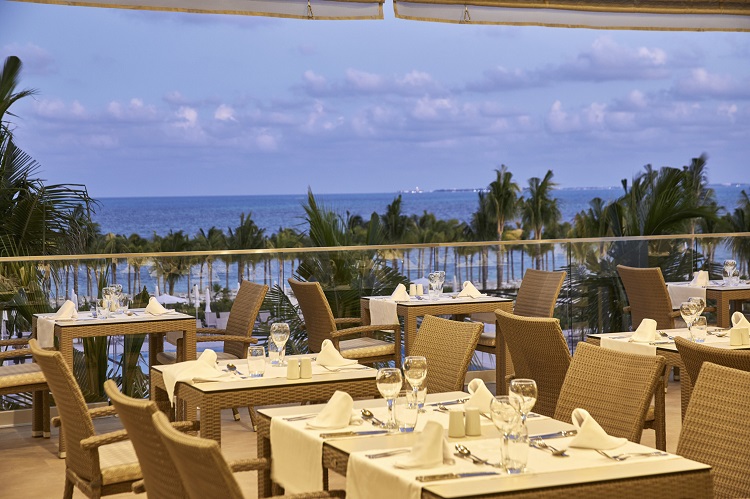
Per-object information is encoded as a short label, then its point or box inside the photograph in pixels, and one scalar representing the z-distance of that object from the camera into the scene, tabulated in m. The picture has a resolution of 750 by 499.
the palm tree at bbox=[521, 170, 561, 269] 31.64
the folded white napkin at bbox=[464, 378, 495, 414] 3.59
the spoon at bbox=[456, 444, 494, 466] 2.89
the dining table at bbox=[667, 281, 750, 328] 8.10
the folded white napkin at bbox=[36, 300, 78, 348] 6.64
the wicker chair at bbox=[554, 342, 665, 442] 3.59
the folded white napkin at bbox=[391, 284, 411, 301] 7.55
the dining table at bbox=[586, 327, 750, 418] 4.57
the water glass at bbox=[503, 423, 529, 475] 2.81
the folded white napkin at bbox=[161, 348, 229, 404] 4.41
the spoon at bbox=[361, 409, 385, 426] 3.42
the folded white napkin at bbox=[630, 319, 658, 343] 5.32
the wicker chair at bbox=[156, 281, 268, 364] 6.89
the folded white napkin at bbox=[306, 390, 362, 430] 3.36
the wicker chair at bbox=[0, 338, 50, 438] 6.18
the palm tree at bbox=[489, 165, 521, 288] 31.88
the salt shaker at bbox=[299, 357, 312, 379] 4.35
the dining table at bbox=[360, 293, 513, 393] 7.10
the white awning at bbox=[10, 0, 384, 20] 7.45
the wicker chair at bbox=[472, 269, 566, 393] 7.27
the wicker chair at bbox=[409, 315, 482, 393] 4.54
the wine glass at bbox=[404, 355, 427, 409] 3.36
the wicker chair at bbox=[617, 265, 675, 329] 7.84
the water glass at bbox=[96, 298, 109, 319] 6.71
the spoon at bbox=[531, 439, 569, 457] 2.97
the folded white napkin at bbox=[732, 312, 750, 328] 5.34
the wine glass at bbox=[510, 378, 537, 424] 2.90
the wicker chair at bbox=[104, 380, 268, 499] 2.87
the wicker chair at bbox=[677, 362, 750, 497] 3.15
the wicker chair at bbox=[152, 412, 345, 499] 2.40
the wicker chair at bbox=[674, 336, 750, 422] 3.95
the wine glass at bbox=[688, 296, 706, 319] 5.36
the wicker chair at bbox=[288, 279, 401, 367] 7.00
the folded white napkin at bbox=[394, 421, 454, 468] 2.83
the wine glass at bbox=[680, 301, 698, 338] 5.34
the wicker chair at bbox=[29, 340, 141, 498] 3.90
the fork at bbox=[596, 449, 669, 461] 2.91
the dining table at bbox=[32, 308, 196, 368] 6.42
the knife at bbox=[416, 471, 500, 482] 2.71
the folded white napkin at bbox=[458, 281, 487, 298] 7.76
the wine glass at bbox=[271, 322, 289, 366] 4.62
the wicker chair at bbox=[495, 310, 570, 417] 4.82
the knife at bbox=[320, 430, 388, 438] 3.25
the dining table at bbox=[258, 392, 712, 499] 2.65
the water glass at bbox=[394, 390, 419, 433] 3.34
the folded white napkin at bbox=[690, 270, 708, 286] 8.45
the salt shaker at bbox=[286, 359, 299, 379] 4.34
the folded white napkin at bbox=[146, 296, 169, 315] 6.88
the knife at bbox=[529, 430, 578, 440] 3.21
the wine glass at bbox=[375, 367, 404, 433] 3.34
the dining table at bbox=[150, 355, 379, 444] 4.15
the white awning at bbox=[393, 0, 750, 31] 8.54
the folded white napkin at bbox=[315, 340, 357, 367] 4.68
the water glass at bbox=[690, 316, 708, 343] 5.28
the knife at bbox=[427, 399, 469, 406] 3.77
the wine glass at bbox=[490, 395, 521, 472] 2.84
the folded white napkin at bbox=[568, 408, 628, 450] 3.02
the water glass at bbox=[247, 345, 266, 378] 4.43
